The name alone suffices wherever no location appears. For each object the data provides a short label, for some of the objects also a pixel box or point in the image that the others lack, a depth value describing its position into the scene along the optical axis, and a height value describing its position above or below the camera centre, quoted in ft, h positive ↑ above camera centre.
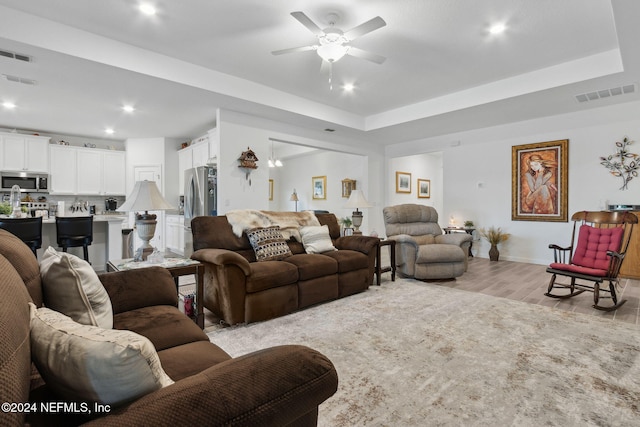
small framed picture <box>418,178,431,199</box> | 29.99 +1.97
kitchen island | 14.69 -1.51
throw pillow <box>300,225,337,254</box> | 12.44 -1.23
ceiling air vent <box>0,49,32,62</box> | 10.28 +5.01
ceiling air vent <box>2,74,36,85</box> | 12.38 +5.09
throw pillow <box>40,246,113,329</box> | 3.85 -1.02
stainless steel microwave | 19.92 +1.72
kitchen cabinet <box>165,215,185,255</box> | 21.87 -1.78
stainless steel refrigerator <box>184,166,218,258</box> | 17.08 +0.79
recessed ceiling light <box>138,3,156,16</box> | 9.24 +5.86
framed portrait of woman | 17.90 +1.64
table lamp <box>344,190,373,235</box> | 15.43 +0.23
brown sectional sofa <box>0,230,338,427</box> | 2.15 -1.42
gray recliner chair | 14.52 -1.72
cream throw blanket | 11.16 -0.44
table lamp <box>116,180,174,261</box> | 8.53 +0.09
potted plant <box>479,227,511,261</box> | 19.88 -1.87
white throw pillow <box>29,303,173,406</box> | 2.34 -1.17
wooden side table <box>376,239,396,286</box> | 13.84 -2.30
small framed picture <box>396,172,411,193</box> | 27.37 +2.35
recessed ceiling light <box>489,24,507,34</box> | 10.30 +5.89
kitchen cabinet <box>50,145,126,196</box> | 21.68 +2.65
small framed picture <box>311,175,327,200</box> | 29.96 +2.09
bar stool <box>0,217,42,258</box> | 11.39 -0.74
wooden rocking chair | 10.71 -1.76
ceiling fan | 8.84 +4.95
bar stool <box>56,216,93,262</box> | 13.51 -0.96
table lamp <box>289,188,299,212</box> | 31.99 +1.17
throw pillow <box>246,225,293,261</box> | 10.87 -1.23
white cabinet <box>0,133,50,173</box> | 19.74 +3.53
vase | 19.81 -2.74
